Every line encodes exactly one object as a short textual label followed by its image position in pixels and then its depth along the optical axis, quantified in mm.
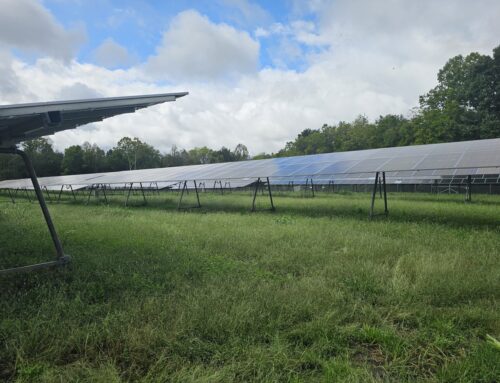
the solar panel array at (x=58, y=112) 3866
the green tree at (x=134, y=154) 70750
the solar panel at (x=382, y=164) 9906
